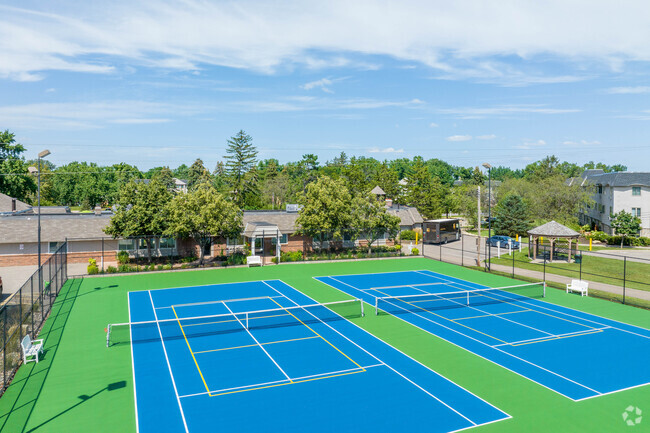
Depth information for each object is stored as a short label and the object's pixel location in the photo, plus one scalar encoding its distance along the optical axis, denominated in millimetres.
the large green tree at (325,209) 42531
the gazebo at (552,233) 42562
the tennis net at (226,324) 20594
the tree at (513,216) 60438
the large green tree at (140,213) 38219
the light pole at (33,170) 23016
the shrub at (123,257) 39844
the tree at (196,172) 120625
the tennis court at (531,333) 16312
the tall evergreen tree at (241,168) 90188
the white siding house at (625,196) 60062
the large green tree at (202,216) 37719
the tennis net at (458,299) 25828
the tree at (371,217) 43688
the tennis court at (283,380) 13039
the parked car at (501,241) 53312
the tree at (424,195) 75312
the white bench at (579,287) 29156
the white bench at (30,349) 17261
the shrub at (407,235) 57156
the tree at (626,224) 54838
